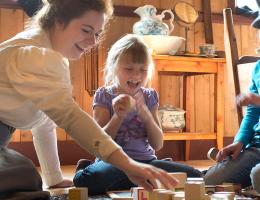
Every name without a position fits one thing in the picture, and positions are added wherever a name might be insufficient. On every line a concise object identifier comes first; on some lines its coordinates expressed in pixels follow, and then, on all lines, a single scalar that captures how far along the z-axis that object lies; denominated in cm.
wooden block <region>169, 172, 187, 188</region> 225
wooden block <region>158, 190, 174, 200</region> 195
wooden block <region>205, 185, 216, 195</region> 246
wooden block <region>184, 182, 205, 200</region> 201
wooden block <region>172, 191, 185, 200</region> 197
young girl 278
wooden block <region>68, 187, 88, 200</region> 214
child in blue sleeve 283
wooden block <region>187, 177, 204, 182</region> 221
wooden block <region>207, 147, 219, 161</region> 306
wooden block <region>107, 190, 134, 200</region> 260
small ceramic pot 402
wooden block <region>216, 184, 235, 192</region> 234
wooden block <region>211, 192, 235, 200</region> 208
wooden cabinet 391
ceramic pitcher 395
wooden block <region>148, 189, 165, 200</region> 197
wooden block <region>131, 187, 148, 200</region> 211
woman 204
